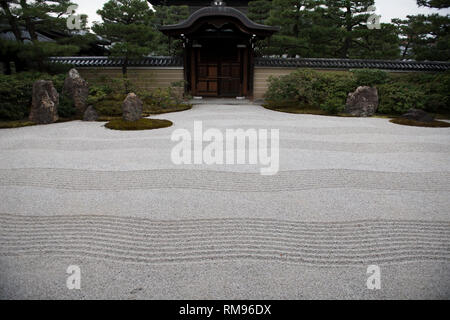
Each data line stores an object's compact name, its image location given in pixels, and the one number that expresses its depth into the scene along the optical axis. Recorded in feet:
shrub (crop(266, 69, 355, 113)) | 40.14
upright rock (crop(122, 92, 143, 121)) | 28.19
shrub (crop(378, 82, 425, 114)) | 37.58
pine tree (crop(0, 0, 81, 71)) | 38.09
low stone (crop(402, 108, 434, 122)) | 33.45
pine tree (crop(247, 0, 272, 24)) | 58.79
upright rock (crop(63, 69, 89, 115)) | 35.14
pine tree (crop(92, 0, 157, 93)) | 44.93
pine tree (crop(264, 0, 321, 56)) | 51.60
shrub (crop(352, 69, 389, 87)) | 39.88
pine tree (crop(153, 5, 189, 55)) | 57.72
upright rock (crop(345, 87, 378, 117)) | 37.24
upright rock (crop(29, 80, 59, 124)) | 30.60
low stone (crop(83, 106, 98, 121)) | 32.91
